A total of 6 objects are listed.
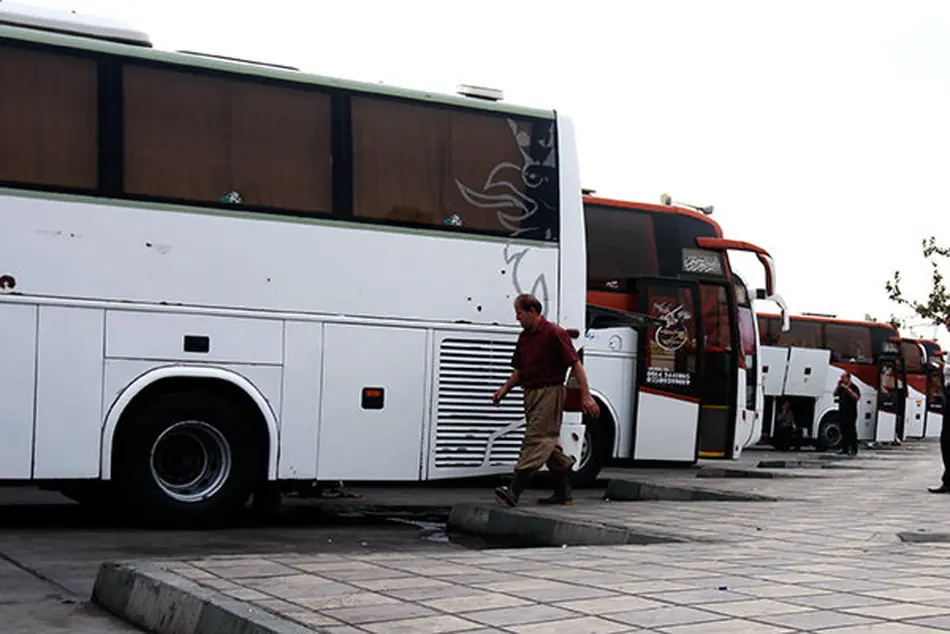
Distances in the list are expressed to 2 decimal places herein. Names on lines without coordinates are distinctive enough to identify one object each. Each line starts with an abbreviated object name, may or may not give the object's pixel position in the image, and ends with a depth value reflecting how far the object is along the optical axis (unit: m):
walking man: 10.49
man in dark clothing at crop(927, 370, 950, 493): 13.21
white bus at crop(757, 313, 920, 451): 31.45
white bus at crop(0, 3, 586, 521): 9.21
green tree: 43.97
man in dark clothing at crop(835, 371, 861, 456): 26.80
